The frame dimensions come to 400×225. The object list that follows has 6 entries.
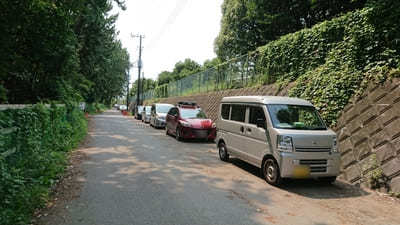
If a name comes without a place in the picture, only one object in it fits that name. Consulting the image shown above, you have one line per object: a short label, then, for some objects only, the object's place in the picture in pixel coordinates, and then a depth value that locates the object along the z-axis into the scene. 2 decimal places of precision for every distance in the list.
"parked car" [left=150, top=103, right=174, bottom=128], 18.83
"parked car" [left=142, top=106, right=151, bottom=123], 24.05
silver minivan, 5.84
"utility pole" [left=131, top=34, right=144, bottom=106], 39.13
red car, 12.71
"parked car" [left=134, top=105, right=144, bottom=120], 30.00
